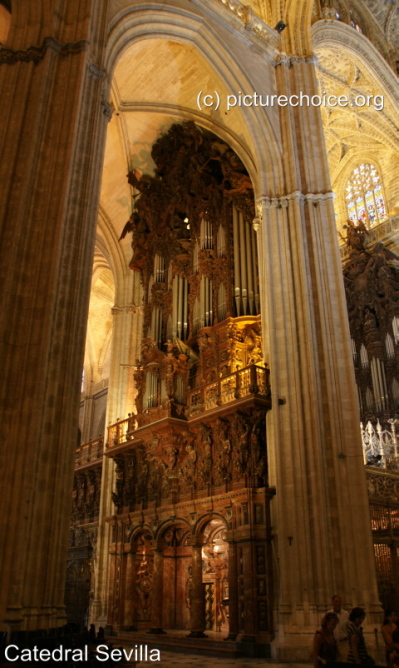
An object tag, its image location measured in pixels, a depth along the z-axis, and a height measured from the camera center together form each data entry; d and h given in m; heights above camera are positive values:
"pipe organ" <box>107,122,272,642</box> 11.48 +4.45
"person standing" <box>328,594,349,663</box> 5.06 -0.40
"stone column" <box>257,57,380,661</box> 9.98 +3.30
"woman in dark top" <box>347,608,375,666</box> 4.96 -0.42
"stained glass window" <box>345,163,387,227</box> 21.34 +14.09
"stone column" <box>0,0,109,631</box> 7.13 +4.37
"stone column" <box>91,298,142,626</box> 15.12 +5.72
